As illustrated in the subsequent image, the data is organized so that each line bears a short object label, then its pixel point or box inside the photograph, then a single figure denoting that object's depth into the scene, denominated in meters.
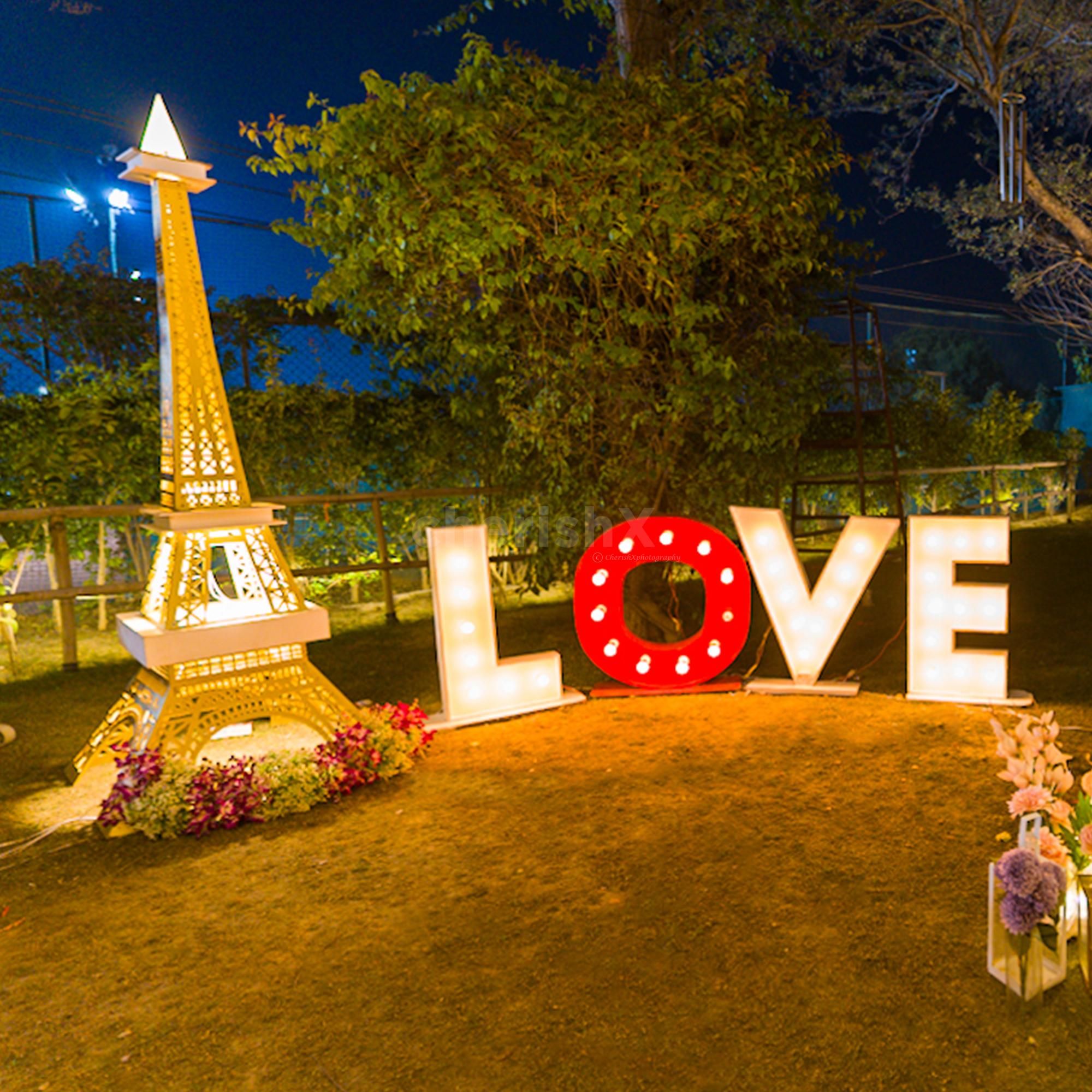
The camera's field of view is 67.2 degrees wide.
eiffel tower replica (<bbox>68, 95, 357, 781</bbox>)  4.36
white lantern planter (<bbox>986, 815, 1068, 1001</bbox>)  2.54
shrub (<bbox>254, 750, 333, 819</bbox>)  4.34
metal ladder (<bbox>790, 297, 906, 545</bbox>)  8.27
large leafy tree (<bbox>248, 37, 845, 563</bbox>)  5.44
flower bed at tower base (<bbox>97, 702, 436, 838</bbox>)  4.11
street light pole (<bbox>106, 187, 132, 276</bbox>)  12.06
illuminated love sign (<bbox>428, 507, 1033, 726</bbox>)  5.51
